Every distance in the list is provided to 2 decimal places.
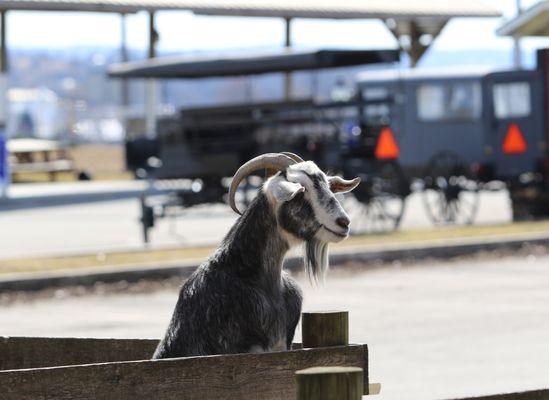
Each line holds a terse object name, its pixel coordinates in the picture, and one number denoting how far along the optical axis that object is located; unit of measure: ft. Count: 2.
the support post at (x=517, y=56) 160.10
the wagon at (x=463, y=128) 89.92
